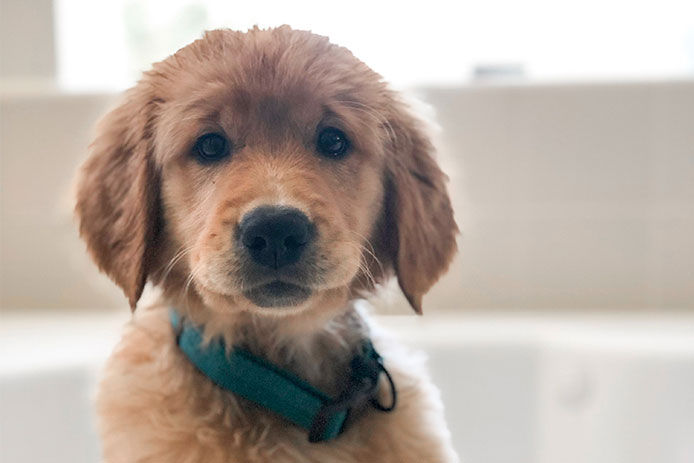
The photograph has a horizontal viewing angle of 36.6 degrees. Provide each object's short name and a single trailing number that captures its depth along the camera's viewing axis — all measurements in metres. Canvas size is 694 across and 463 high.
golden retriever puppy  0.40
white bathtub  0.61
